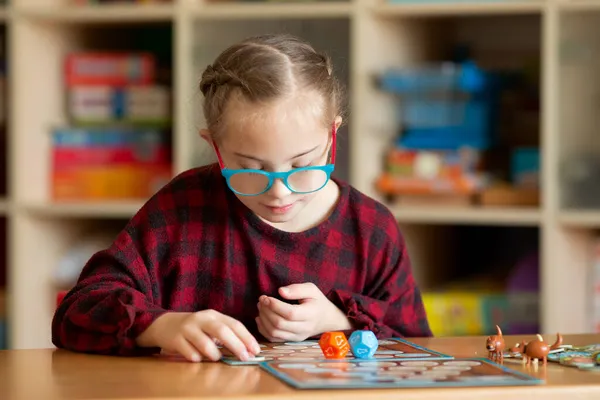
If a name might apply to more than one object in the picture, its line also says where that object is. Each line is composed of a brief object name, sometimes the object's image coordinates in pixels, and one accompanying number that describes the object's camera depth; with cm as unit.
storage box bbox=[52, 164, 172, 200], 296
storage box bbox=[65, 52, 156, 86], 294
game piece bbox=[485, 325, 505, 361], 137
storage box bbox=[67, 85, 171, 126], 291
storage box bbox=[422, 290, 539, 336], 257
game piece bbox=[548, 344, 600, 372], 133
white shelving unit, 246
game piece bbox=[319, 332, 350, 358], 136
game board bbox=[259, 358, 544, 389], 123
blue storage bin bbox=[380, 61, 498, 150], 262
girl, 146
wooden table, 120
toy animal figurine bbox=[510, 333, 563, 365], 133
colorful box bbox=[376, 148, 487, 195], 260
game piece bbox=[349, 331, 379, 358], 137
